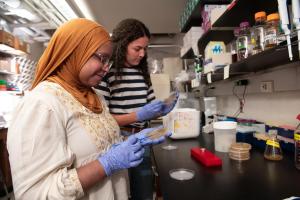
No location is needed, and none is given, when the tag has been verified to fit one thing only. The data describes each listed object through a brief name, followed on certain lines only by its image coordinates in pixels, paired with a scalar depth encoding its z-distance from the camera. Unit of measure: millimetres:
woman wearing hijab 689
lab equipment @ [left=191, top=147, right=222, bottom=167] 1092
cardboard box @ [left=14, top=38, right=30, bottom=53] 3429
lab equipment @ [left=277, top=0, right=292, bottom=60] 835
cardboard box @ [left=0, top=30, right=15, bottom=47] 3039
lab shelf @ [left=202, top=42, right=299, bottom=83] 893
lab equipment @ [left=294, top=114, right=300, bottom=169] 990
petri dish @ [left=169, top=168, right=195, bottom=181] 963
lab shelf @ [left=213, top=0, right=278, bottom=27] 1281
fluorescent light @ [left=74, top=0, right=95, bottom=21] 3144
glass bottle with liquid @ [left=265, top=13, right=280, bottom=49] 1010
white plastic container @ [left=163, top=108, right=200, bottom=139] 1696
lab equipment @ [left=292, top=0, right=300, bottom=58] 816
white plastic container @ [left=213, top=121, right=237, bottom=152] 1299
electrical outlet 1500
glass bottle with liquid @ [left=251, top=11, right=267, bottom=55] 1120
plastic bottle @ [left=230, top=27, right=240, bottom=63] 1452
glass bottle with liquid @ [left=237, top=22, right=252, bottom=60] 1274
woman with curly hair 1555
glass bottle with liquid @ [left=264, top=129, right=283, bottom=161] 1147
